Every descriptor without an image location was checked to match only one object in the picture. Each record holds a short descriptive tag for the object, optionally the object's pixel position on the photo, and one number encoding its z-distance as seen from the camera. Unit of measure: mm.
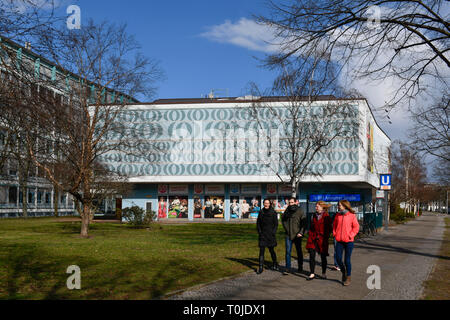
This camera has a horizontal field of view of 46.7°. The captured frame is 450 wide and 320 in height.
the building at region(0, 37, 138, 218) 10352
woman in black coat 12500
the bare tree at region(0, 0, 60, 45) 9867
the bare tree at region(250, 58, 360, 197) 29356
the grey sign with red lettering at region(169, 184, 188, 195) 58281
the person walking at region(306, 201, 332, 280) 11508
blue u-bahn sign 29672
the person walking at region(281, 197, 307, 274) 12234
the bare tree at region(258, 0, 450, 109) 9867
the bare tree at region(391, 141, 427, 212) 58719
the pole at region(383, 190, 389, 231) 31366
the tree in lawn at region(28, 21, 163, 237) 22750
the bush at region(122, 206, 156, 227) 34938
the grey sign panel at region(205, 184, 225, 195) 57750
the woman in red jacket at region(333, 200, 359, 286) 10695
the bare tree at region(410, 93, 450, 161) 21762
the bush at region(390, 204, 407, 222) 50262
